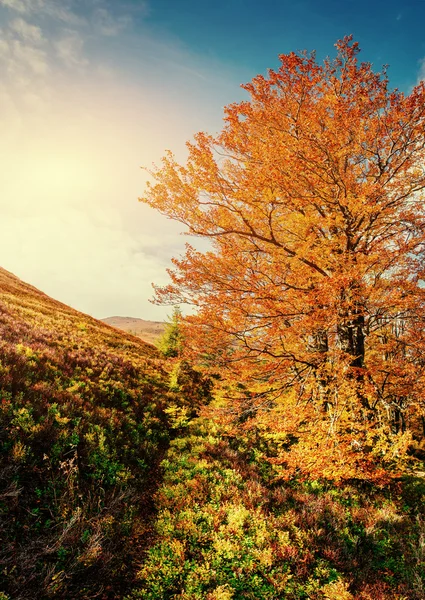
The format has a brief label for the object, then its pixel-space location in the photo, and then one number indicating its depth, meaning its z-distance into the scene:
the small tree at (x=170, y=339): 24.23
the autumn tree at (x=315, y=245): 7.18
